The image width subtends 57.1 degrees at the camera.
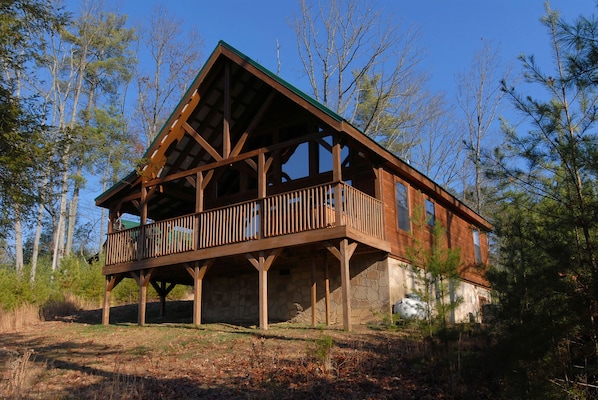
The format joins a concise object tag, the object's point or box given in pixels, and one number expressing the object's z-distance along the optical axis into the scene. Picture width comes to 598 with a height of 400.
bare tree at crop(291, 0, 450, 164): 28.59
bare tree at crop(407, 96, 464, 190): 34.88
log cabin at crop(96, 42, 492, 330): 13.43
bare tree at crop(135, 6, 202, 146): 33.41
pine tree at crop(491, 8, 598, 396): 5.65
